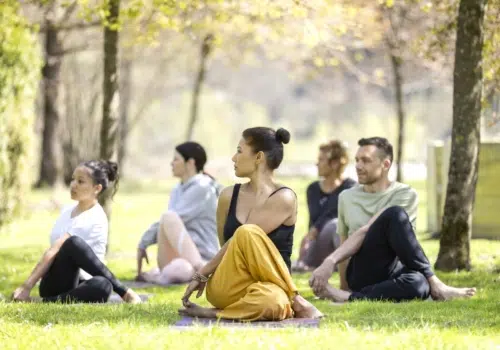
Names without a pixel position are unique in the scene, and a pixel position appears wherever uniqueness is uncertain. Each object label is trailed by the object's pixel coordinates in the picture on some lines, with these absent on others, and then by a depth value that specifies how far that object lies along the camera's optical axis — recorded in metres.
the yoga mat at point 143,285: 20.39
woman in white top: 16.48
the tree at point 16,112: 32.06
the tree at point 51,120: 56.00
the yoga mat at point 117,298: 17.20
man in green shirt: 15.83
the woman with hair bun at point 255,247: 13.37
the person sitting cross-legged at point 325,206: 22.16
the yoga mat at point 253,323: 13.13
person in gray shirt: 20.66
